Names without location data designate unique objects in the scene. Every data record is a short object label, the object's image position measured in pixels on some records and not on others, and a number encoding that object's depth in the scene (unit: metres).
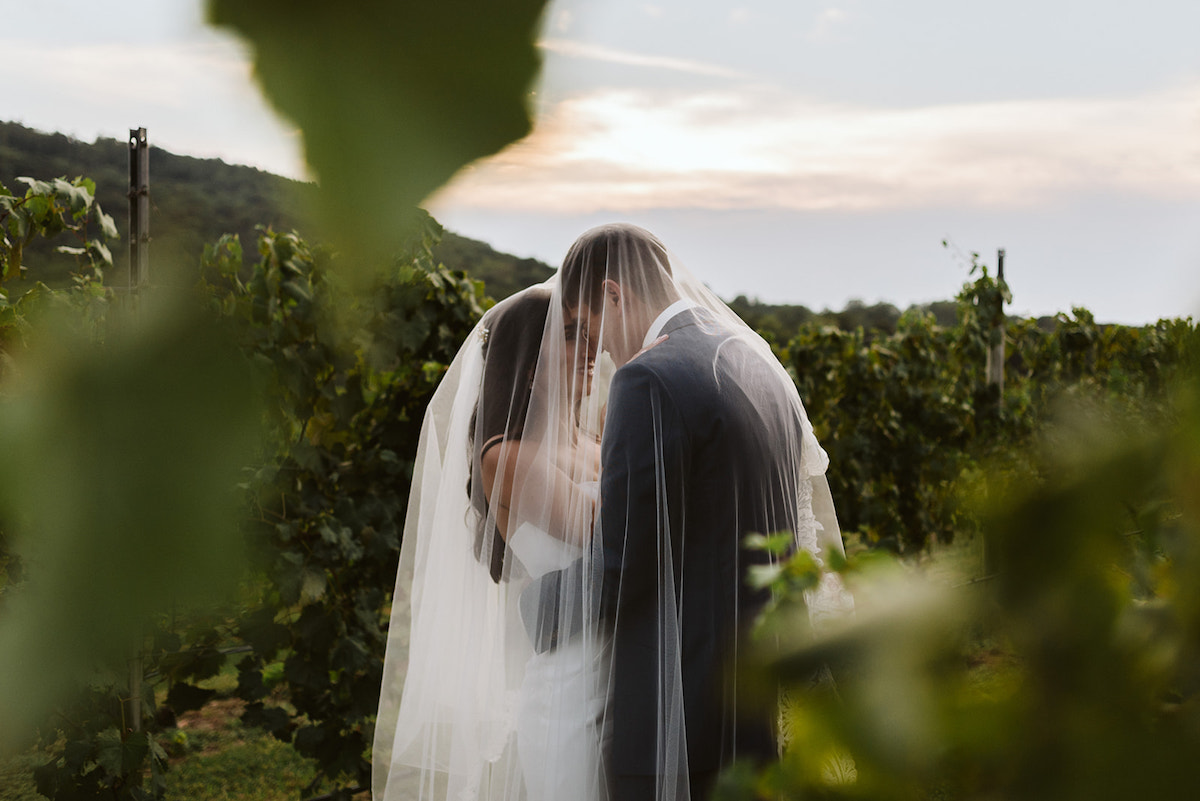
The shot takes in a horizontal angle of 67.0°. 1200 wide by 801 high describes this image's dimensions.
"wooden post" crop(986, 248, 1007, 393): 6.53
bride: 1.88
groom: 1.79
